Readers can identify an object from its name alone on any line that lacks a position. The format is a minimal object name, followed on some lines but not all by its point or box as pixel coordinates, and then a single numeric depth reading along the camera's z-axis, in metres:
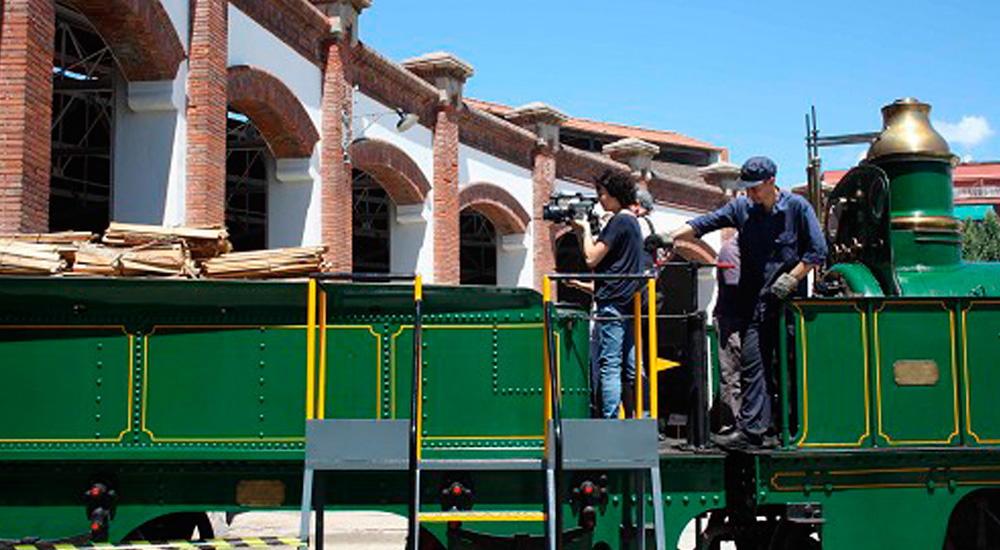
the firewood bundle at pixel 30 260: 5.30
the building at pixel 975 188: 57.78
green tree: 44.75
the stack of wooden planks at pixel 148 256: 5.37
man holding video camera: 5.87
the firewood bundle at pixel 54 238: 5.77
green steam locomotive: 5.50
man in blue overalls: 5.96
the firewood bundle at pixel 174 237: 5.68
